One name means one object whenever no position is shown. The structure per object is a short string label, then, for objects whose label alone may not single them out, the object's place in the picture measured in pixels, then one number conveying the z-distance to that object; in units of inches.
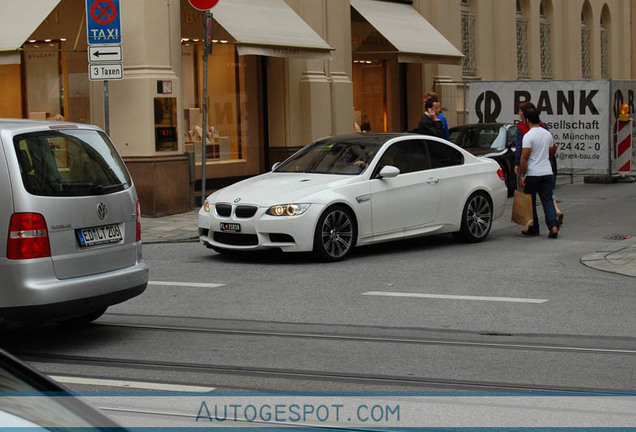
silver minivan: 281.7
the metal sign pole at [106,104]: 581.4
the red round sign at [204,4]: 663.8
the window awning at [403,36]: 949.2
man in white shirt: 558.3
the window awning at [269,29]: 742.5
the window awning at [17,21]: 666.2
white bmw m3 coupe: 466.0
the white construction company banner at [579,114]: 878.4
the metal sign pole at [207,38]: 649.0
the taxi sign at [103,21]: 571.8
